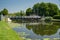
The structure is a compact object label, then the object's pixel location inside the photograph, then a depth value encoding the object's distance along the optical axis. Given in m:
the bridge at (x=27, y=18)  23.97
